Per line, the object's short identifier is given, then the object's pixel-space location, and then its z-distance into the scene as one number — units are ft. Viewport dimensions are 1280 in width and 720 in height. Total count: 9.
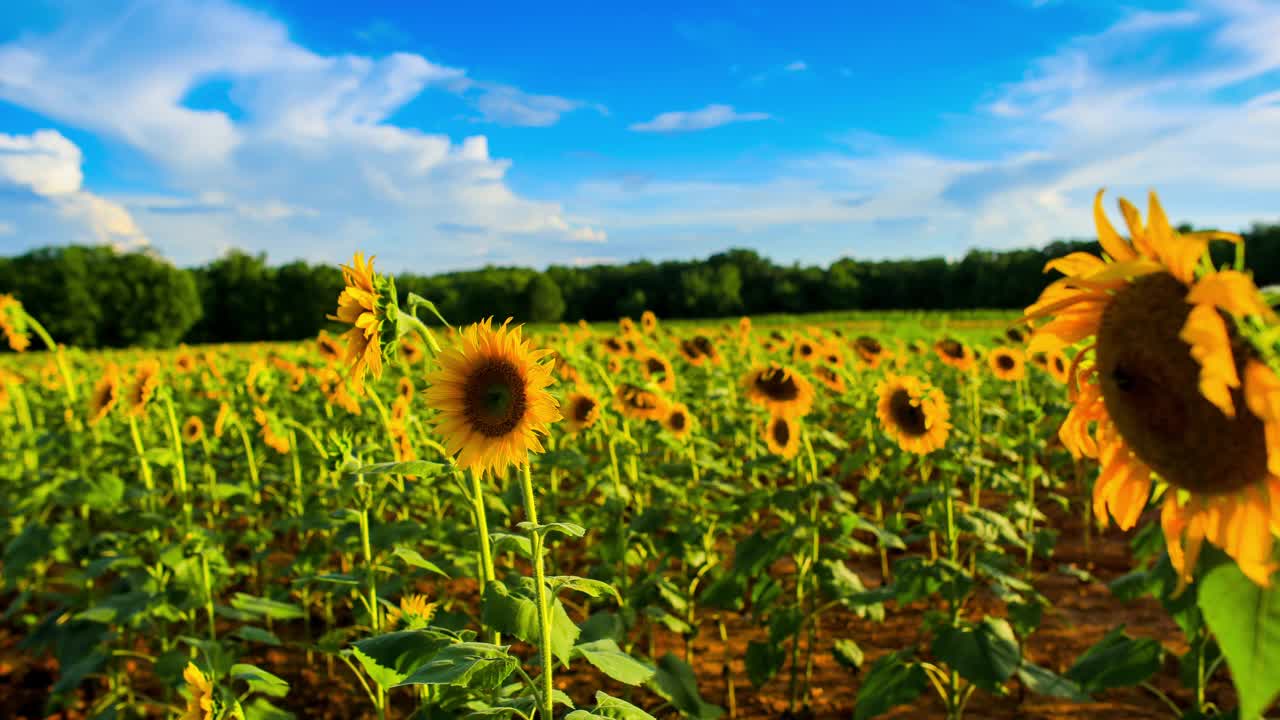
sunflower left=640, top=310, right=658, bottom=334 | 31.07
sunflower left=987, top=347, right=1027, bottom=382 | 18.83
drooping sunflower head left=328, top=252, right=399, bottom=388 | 6.00
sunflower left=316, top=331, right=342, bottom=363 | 17.90
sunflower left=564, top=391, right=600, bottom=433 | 13.01
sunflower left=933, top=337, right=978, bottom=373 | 17.75
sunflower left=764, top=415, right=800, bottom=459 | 12.78
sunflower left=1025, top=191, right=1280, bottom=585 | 2.91
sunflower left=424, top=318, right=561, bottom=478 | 6.04
